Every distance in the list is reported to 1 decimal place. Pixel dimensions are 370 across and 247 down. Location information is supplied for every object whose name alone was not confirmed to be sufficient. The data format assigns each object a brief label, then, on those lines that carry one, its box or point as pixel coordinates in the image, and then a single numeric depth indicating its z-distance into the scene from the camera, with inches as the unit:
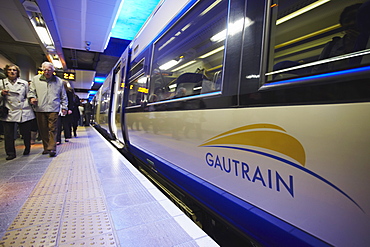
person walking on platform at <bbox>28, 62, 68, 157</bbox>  144.6
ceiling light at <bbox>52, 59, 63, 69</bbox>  438.3
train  32.5
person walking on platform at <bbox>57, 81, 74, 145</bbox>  238.3
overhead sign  456.1
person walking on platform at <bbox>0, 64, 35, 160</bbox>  136.6
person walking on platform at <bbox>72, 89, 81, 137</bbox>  278.1
